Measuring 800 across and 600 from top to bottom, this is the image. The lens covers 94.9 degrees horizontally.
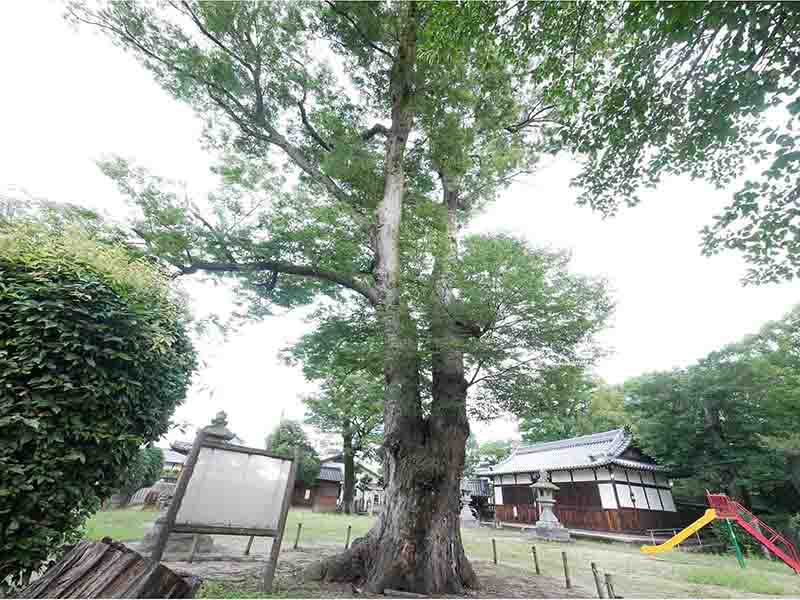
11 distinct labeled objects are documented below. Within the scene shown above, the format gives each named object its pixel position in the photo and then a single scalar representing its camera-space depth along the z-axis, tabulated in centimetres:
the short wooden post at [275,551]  447
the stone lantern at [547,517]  1552
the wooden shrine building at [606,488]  1691
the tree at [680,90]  322
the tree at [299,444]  2575
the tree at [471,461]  3256
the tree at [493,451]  3709
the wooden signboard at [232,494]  414
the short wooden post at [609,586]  456
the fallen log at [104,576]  227
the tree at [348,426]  2312
